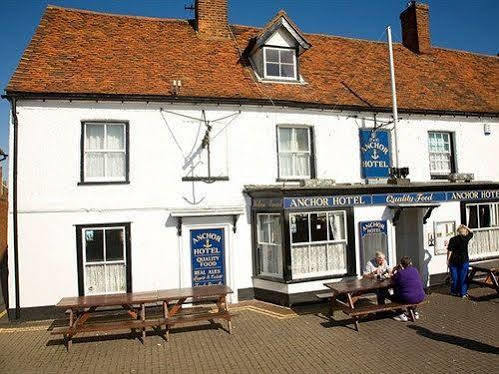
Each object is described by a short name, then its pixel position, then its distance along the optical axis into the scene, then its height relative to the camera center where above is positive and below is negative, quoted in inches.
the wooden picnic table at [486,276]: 422.6 -82.5
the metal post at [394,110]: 507.8 +121.1
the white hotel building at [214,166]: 413.4 +52.0
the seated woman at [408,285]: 352.9 -73.2
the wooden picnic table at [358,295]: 340.5 -85.0
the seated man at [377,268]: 400.8 -65.2
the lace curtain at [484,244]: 513.7 -56.4
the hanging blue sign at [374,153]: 515.2 +68.3
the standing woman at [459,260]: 436.1 -64.5
